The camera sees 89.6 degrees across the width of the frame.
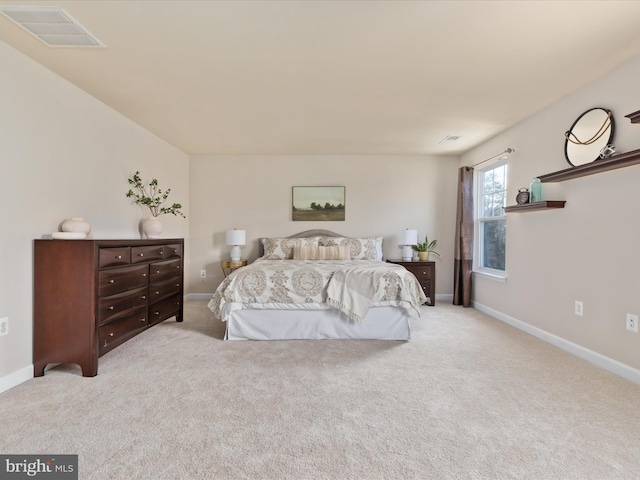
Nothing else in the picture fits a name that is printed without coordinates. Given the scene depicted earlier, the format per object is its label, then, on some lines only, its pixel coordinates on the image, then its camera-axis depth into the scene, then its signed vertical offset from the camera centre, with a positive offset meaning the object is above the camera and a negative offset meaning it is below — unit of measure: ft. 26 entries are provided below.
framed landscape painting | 17.70 +1.92
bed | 10.67 -2.20
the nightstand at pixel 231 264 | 16.51 -1.45
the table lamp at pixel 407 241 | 16.47 -0.10
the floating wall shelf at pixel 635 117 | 6.81 +2.69
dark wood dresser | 7.89 -1.72
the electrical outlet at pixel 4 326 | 7.19 -2.10
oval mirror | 8.62 +3.01
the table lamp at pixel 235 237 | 16.47 -0.05
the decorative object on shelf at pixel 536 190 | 11.00 +1.75
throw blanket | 10.53 -1.76
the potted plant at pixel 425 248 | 16.81 -0.47
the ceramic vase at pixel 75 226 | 8.35 +0.21
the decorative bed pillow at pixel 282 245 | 16.28 -0.42
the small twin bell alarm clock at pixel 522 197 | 11.31 +1.56
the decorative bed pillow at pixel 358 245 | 16.29 -0.35
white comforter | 10.62 -1.75
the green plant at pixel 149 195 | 12.36 +1.64
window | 14.15 +1.10
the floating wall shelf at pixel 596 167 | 7.33 +1.94
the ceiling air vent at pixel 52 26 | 6.20 +4.27
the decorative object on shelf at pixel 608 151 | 8.24 +2.37
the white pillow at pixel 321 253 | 15.56 -0.74
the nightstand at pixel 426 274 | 15.88 -1.72
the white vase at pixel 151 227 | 12.30 +0.29
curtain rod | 12.77 +3.64
